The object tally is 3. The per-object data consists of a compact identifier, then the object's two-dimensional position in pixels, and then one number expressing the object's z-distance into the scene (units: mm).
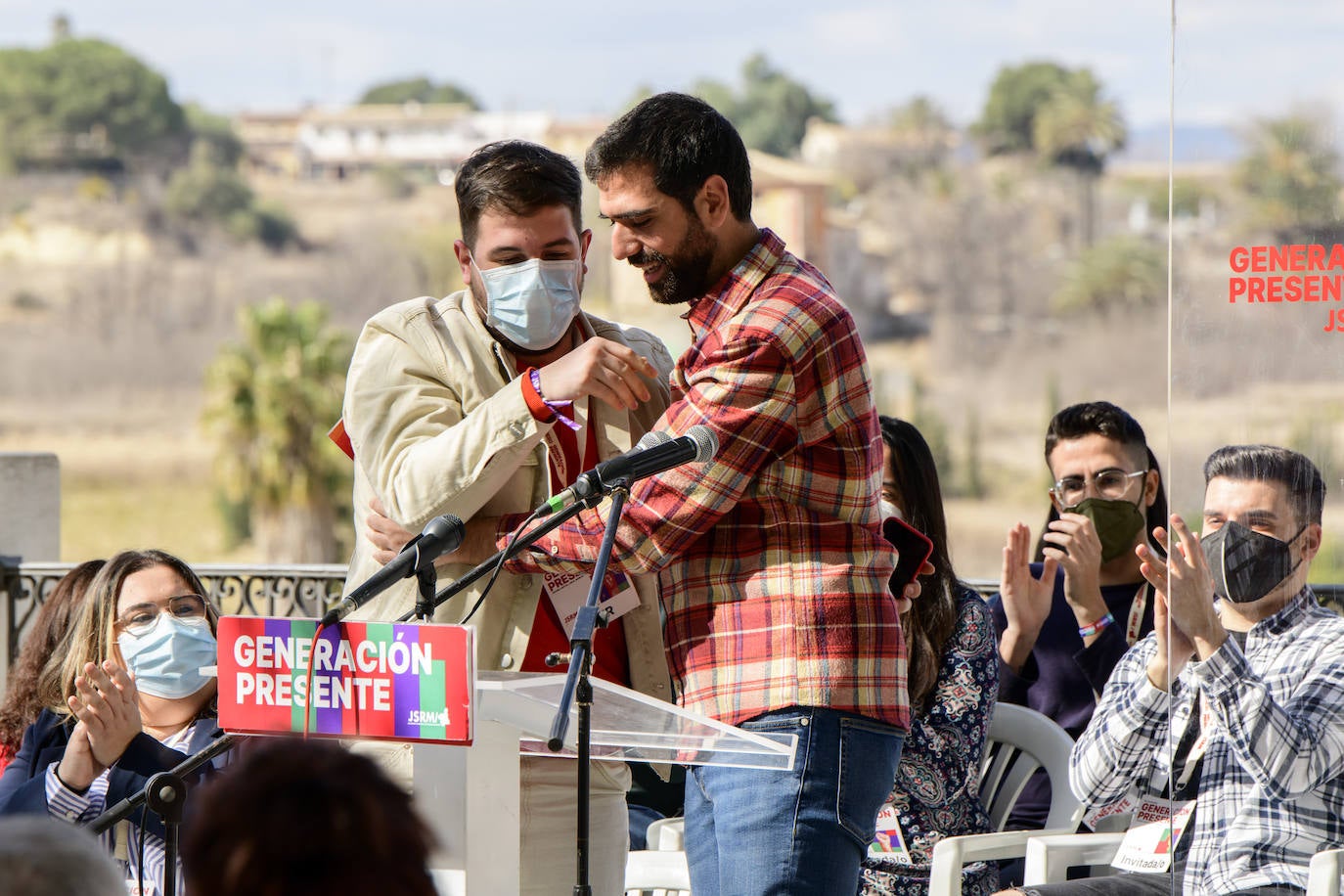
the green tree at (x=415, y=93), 144375
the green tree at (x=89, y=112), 122687
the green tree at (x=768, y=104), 124125
